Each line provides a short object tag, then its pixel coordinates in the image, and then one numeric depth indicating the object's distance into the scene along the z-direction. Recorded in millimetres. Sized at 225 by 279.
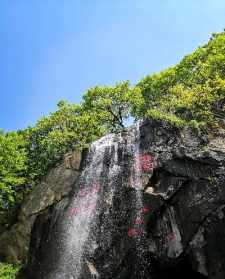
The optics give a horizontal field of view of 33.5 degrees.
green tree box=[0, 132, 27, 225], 26698
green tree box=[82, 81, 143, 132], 32625
